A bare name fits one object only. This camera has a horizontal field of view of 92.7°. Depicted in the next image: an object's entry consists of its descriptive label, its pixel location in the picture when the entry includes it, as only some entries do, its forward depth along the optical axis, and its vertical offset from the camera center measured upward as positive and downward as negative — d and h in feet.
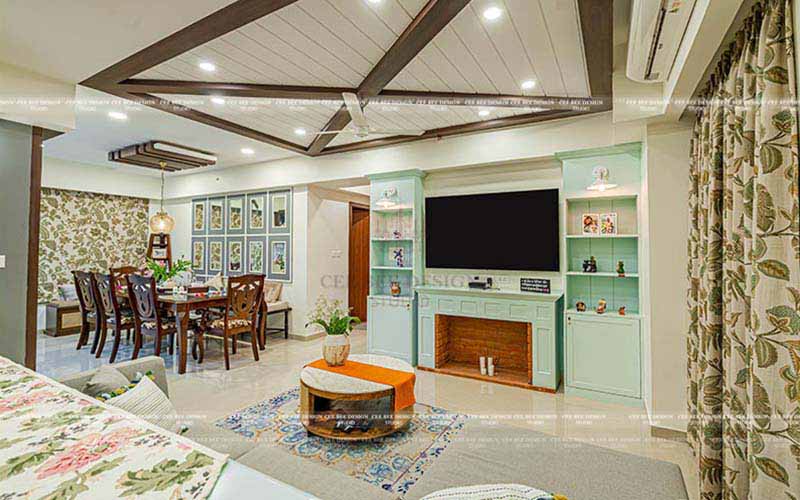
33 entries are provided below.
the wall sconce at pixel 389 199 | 15.93 +2.54
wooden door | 23.43 -0.17
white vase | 10.05 -2.39
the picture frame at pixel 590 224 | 12.52 +1.19
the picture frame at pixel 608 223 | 12.28 +1.20
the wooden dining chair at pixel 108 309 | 15.29 -2.10
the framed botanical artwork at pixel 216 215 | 22.71 +2.61
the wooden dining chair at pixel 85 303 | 16.58 -1.98
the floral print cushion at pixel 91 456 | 2.78 -1.64
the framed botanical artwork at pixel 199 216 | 23.48 +2.63
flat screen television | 13.44 +1.07
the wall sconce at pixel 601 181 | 11.68 +2.43
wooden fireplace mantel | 12.46 -2.71
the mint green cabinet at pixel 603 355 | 11.25 -2.89
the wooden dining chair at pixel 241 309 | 14.86 -2.03
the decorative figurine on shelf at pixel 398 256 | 16.56 +0.13
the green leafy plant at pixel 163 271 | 16.80 -0.52
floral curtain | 4.44 -0.17
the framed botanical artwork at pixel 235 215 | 21.95 +2.57
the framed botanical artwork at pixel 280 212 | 19.94 +2.51
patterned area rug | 7.74 -4.26
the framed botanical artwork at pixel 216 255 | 22.72 +0.23
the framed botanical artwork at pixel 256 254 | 21.02 +0.27
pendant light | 19.62 +1.83
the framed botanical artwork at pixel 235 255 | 21.99 +0.22
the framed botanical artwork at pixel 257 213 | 20.93 +2.54
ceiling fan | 9.95 +3.82
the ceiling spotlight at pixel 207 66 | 9.50 +4.85
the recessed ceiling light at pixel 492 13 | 7.19 +4.73
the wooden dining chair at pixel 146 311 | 14.11 -2.01
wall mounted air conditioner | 5.39 +3.55
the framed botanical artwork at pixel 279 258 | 19.98 +0.05
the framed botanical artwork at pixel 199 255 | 23.55 +0.23
